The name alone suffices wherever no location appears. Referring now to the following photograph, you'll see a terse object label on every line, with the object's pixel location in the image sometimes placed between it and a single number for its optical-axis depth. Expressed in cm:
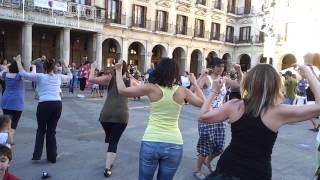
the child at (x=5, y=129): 323
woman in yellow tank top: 268
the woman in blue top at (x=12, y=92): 481
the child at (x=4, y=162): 240
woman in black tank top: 190
